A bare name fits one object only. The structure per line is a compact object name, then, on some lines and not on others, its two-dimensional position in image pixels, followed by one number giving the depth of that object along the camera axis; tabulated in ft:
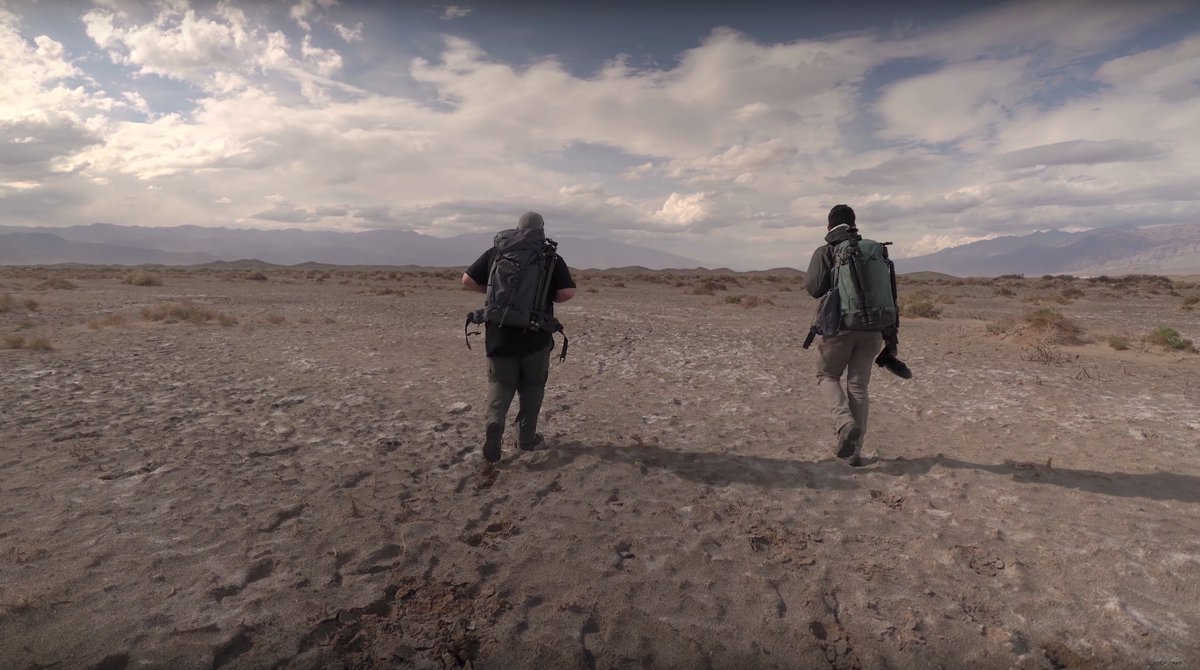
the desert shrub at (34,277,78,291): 93.17
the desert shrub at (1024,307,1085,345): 42.59
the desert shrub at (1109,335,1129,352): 40.14
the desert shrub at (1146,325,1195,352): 39.55
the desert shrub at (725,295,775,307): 82.87
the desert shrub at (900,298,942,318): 65.62
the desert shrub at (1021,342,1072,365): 35.60
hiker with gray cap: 16.60
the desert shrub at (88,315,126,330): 45.83
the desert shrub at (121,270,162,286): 110.63
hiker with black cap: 16.80
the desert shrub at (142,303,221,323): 51.69
